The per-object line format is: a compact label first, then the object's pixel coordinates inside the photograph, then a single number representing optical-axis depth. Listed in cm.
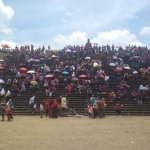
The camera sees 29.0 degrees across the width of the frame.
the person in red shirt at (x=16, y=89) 2671
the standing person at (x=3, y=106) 1897
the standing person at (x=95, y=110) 2098
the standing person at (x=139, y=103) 2380
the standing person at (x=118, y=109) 2312
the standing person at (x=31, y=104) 2348
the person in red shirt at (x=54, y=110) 2118
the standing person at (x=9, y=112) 1833
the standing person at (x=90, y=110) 2112
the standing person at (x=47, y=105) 2180
